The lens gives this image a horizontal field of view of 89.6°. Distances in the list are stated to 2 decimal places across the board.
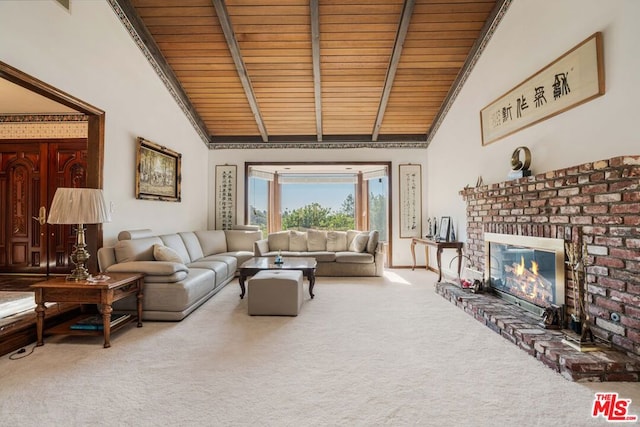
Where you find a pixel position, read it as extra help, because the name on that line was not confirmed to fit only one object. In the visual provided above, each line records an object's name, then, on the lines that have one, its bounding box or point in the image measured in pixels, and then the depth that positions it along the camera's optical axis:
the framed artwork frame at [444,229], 5.46
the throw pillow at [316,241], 6.40
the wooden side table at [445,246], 4.89
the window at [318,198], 7.93
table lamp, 2.78
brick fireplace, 2.22
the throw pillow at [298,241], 6.41
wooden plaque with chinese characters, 2.62
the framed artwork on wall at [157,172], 4.39
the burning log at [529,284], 3.06
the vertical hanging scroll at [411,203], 6.78
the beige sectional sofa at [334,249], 5.86
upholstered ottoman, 3.57
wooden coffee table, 4.27
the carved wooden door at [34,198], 5.00
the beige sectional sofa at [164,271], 3.38
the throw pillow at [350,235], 6.46
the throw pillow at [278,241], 6.44
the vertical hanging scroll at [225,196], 6.90
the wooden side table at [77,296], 2.75
